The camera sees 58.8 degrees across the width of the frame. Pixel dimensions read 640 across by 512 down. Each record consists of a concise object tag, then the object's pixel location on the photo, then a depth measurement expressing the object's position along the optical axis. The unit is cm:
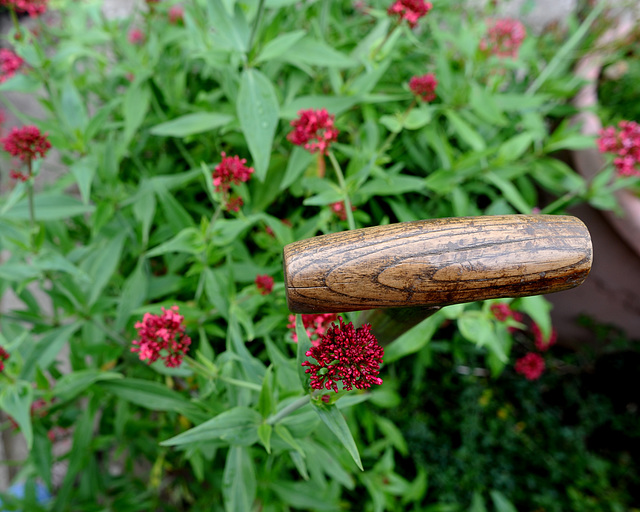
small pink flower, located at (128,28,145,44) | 70
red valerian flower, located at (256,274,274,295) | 38
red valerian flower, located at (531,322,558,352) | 56
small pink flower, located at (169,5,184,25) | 62
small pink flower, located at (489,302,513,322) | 44
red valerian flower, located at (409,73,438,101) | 43
